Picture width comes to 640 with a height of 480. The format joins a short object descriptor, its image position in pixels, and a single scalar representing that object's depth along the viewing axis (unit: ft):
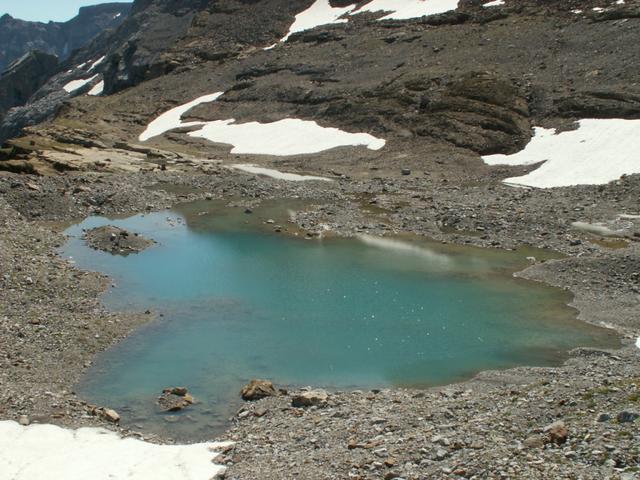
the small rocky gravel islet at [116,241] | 120.16
